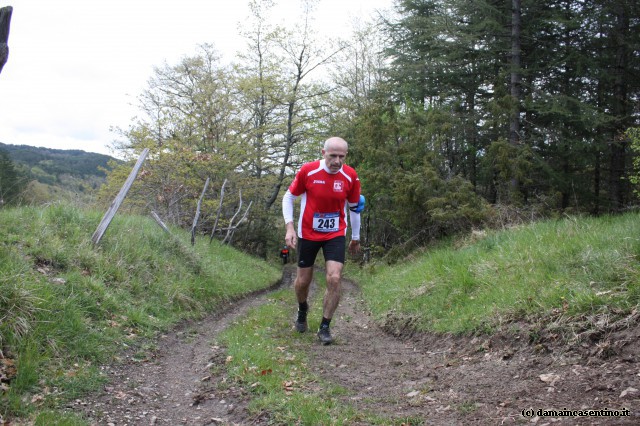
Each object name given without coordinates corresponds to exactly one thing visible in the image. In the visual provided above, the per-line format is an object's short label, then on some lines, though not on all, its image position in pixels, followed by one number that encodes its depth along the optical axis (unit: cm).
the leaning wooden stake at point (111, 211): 707
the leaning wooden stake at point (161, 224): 962
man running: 570
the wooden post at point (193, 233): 1216
